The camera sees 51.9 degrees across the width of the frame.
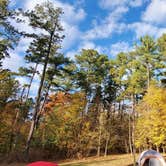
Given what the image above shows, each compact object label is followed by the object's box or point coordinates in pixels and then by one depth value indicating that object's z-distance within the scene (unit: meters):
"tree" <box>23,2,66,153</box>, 12.75
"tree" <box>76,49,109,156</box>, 22.56
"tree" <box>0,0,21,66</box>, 9.47
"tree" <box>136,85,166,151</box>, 14.04
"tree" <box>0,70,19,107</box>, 14.33
